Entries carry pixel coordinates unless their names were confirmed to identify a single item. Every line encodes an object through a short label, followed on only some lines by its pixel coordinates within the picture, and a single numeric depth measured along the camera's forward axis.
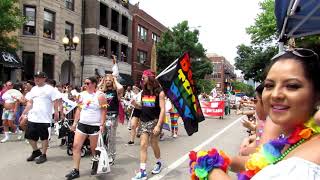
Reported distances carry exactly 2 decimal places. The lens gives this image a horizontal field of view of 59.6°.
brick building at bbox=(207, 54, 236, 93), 82.96
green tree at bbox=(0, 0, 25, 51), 12.10
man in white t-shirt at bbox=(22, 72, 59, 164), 5.96
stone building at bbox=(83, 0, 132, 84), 22.30
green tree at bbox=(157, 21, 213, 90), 29.97
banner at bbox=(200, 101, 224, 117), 17.09
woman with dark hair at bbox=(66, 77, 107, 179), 4.90
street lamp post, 14.80
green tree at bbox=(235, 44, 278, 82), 26.89
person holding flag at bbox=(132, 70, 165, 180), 4.98
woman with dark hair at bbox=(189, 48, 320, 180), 1.11
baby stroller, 6.56
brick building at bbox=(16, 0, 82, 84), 17.77
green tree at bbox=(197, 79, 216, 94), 32.25
